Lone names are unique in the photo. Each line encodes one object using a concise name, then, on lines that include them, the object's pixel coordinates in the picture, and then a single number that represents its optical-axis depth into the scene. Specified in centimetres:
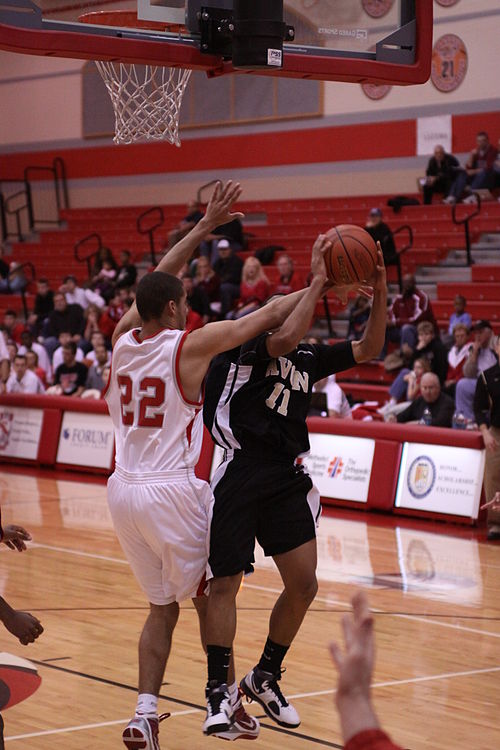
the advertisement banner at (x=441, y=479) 1150
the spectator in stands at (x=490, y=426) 1094
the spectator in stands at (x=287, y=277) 1720
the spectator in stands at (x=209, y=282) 1777
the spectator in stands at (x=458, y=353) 1438
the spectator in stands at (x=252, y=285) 1673
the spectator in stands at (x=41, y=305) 2023
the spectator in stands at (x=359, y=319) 1634
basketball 534
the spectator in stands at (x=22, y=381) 1638
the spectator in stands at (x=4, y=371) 1648
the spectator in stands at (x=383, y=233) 1727
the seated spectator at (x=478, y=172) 1845
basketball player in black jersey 532
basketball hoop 724
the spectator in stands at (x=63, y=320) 1912
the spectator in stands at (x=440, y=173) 1922
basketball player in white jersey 493
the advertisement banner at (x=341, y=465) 1239
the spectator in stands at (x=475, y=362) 1286
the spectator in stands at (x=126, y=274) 1961
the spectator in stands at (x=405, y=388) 1339
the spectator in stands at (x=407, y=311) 1557
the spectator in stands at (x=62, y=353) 1692
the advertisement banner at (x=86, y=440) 1476
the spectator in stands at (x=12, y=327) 1997
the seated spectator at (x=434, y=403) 1243
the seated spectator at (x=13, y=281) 2311
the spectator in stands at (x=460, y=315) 1538
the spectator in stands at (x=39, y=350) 1815
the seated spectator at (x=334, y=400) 1316
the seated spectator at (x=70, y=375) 1625
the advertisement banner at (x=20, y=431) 1574
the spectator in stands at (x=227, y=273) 1753
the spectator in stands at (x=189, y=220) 1908
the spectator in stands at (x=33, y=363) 1706
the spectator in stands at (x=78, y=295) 2008
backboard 591
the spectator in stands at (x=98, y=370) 1627
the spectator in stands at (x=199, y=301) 1698
